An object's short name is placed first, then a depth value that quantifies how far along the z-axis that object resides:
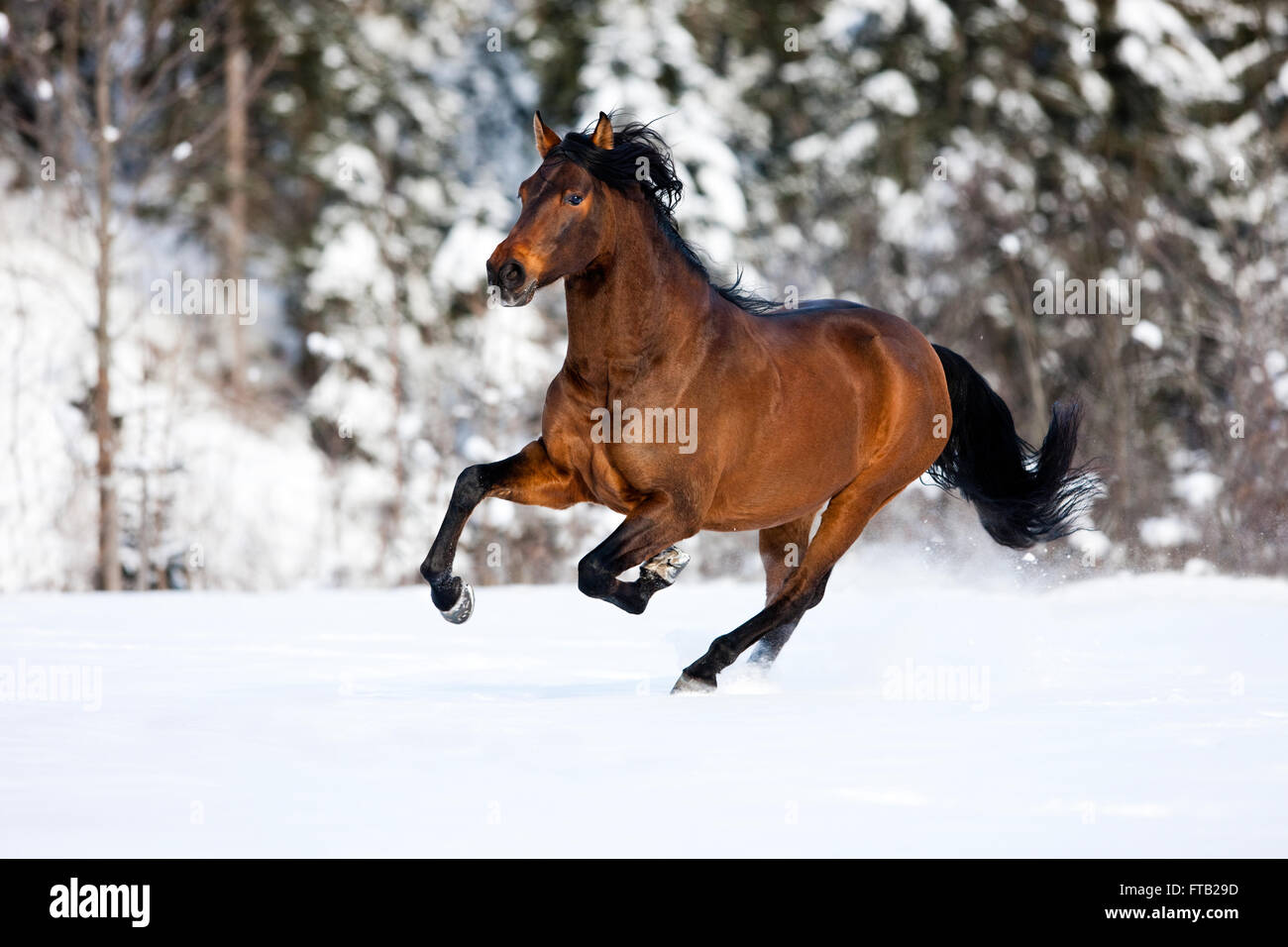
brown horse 4.99
